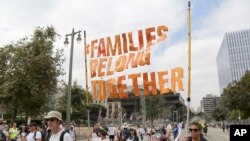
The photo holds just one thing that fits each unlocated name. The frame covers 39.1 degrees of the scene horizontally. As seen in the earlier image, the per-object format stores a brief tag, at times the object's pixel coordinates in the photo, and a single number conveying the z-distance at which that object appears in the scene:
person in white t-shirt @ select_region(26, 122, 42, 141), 10.60
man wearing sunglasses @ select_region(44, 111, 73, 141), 4.95
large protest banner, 12.59
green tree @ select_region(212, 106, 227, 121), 139.86
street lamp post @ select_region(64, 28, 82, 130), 17.52
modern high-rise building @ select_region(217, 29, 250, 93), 165.25
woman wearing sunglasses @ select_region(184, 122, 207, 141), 4.74
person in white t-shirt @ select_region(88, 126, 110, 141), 8.62
